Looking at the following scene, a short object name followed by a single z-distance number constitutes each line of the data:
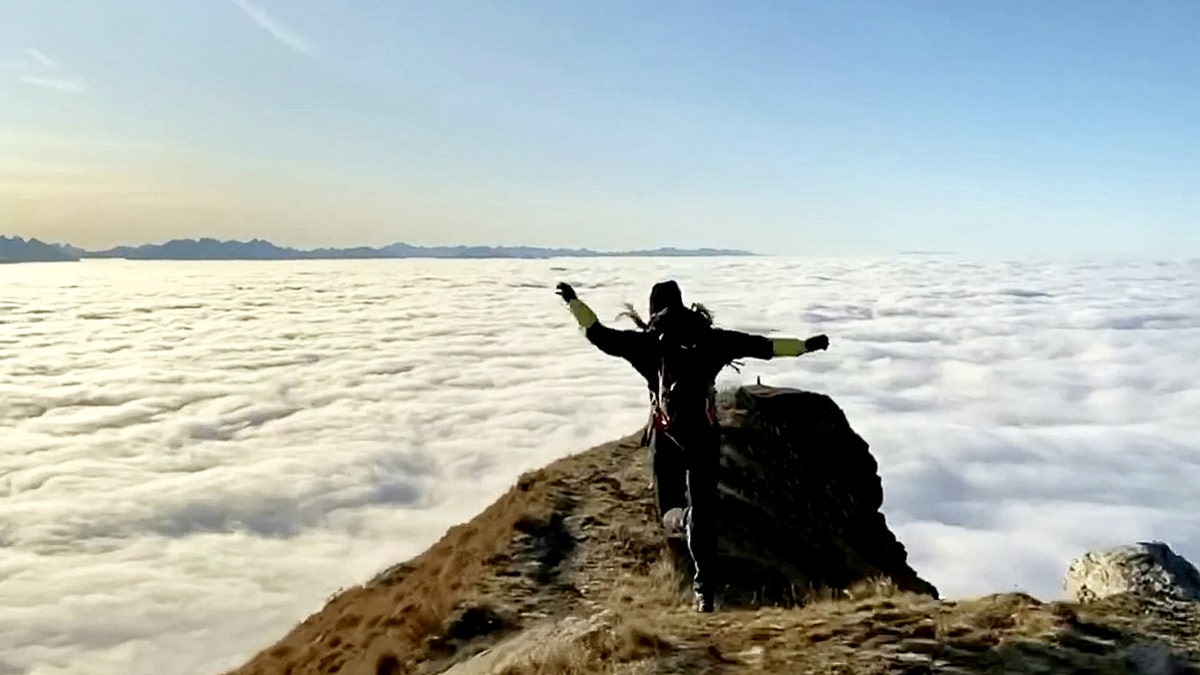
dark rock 14.80
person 9.23
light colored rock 9.49
